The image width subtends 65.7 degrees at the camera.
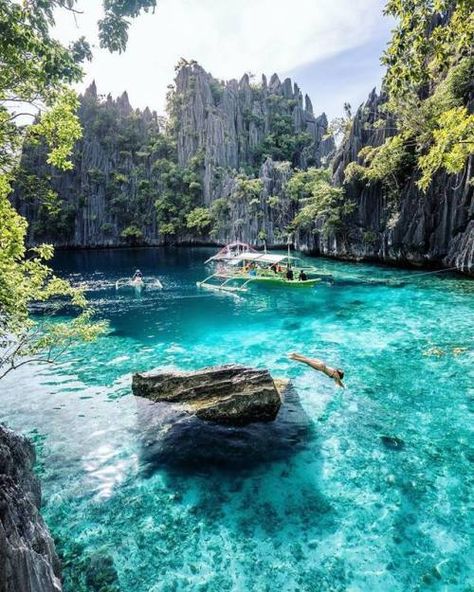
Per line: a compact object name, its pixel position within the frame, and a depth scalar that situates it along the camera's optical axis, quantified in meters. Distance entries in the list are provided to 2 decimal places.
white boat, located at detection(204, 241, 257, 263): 35.82
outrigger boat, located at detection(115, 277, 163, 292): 33.94
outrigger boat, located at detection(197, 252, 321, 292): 30.94
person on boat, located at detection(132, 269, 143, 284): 34.25
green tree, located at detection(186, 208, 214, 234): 66.12
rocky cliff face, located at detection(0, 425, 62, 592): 3.70
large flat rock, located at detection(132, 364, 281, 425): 10.49
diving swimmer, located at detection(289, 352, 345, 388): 11.69
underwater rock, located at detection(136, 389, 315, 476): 8.80
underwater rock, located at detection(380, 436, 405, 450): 9.17
